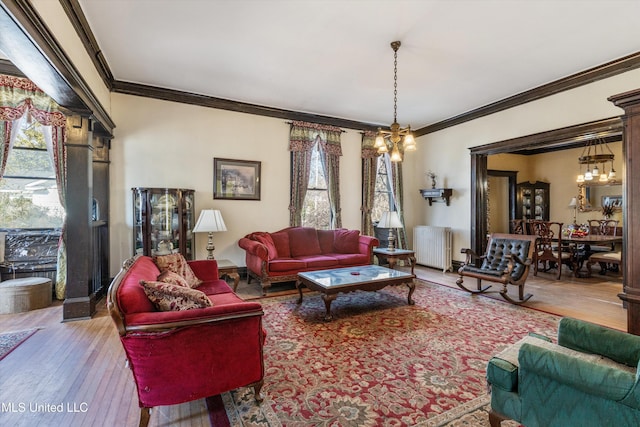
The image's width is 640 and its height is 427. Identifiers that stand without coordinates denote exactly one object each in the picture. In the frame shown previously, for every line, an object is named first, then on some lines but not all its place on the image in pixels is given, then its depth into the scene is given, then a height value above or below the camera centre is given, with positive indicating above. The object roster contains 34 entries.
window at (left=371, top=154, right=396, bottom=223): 6.81 +0.50
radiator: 6.13 -0.72
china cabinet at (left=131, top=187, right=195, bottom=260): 4.33 -0.10
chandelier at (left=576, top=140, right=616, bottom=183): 6.14 +1.07
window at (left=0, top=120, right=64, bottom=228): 4.15 +0.41
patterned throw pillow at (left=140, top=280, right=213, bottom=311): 1.85 -0.52
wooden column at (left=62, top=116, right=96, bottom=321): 3.46 -0.05
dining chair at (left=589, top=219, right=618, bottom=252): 6.33 -0.41
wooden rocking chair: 4.09 -0.77
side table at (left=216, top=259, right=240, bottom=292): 4.07 -0.78
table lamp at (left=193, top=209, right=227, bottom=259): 4.44 -0.15
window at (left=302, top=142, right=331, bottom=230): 6.05 +0.29
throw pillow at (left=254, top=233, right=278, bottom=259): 4.77 -0.48
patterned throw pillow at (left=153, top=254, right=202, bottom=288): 2.94 -0.51
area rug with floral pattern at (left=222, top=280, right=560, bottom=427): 1.88 -1.24
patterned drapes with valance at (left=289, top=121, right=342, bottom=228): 5.78 +1.05
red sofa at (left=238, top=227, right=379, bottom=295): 4.48 -0.66
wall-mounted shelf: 6.24 +0.39
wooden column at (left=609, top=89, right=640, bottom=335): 2.34 +0.08
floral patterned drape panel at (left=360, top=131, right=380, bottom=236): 6.47 +0.74
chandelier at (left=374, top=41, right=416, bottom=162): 3.59 +0.91
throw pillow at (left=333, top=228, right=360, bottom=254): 5.48 -0.53
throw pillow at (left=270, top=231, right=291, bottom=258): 5.14 -0.53
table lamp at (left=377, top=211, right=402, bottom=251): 5.55 -0.18
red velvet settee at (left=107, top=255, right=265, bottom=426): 1.67 -0.79
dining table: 5.50 -0.66
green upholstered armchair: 1.24 -0.80
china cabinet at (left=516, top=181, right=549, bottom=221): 8.23 +0.31
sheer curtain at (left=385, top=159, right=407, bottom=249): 6.81 +0.51
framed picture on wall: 5.20 +0.62
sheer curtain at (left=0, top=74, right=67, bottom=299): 3.86 +1.28
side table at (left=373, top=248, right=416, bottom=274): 5.30 -0.76
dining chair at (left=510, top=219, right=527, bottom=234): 6.21 -0.33
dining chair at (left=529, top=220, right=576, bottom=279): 5.71 -0.77
